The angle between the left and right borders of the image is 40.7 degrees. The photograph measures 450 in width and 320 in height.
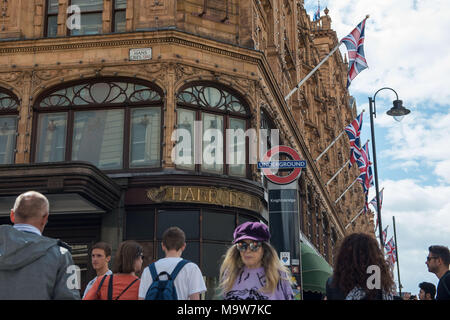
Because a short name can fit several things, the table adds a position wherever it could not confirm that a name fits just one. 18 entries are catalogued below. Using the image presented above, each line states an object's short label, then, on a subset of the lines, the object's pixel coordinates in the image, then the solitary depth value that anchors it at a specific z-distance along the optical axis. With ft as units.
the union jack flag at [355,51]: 79.10
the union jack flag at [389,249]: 142.41
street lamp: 84.12
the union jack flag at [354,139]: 98.07
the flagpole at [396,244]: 180.90
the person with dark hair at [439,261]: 25.82
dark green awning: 67.31
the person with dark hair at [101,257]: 25.70
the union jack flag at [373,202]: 132.53
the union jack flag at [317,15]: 182.61
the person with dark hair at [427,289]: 38.55
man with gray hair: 16.47
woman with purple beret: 18.51
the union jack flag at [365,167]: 98.78
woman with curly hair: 17.67
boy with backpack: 20.17
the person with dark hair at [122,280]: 21.40
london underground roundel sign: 46.41
